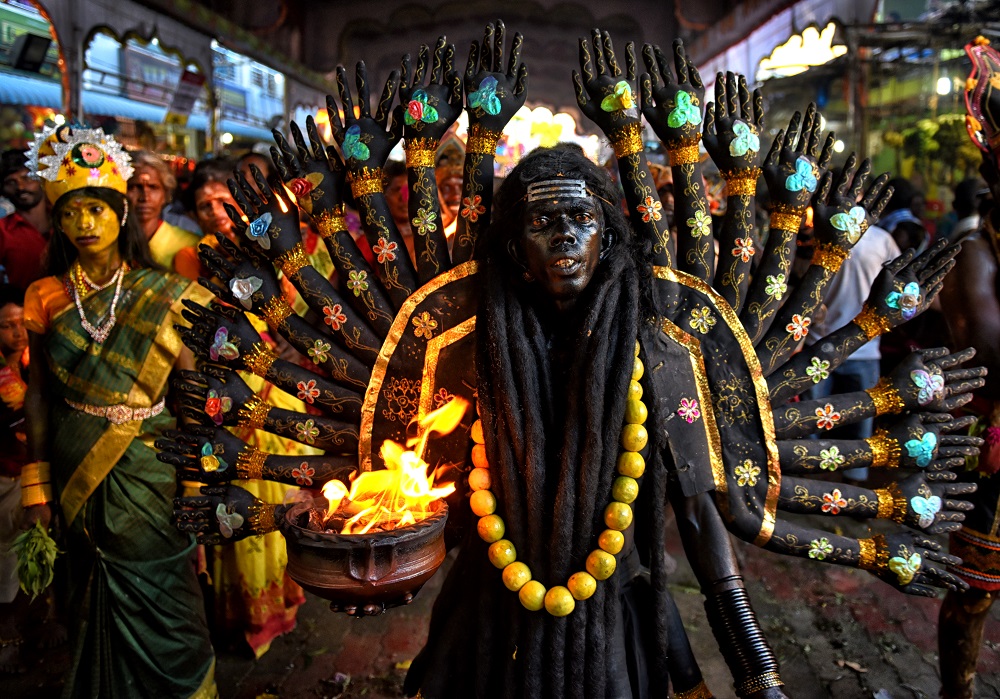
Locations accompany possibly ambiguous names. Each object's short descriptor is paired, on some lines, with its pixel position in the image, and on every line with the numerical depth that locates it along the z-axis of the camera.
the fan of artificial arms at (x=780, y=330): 2.11
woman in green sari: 3.03
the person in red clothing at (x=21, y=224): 4.84
